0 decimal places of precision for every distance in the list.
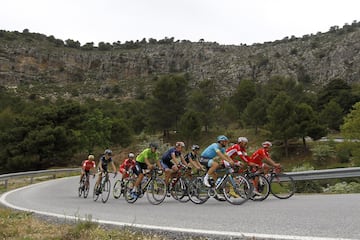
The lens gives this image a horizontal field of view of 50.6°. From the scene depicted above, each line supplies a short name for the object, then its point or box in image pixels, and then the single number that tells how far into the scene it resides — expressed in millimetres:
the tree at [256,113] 52875
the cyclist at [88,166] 15883
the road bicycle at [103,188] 13640
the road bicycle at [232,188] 9836
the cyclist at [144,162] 11742
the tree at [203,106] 58569
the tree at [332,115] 53438
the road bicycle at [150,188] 11398
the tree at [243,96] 63875
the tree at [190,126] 52281
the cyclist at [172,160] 11559
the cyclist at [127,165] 14041
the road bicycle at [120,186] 12805
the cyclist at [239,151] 10711
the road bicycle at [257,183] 10461
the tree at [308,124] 43125
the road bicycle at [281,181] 10977
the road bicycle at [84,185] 15594
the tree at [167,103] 61188
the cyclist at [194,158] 11268
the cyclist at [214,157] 10094
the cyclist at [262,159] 10844
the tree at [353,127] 37141
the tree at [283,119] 43156
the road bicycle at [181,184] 11484
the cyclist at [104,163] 14109
